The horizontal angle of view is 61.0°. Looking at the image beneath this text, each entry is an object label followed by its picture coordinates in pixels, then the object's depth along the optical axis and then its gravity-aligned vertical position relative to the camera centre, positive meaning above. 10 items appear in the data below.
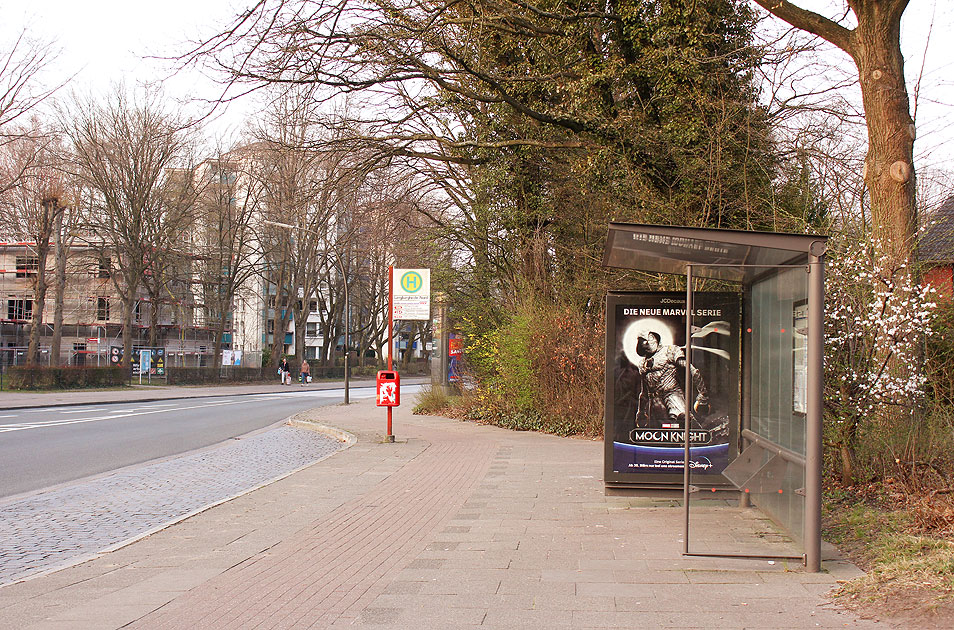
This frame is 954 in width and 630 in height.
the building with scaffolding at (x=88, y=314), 45.81 +2.40
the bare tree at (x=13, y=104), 26.22 +7.84
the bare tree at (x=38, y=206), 35.81 +6.76
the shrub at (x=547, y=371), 16.17 -0.37
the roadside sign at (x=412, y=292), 16.17 +1.18
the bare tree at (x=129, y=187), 40.91 +8.38
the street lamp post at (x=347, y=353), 29.04 -0.12
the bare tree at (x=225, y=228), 46.25 +7.37
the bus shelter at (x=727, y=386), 6.08 -0.29
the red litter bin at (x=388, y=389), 15.22 -0.72
